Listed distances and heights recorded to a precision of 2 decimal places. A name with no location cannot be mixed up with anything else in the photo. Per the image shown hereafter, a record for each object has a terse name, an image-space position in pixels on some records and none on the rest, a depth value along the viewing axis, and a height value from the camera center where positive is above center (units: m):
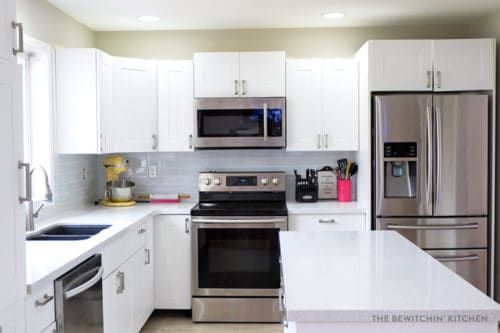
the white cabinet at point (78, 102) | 3.56 +0.39
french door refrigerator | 3.67 -0.15
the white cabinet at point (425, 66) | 3.72 +0.66
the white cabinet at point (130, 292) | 2.89 -0.87
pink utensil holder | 4.27 -0.30
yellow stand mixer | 4.20 -0.24
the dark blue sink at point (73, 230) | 3.14 -0.47
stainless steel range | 3.83 -0.83
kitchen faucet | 2.78 -0.33
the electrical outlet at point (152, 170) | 4.48 -0.13
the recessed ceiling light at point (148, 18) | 3.90 +1.09
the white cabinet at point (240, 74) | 4.04 +0.66
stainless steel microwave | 4.02 +0.26
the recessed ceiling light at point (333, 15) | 3.87 +1.09
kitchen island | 1.53 -0.47
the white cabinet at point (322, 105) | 4.07 +0.41
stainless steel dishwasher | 2.18 -0.67
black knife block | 4.21 -0.31
